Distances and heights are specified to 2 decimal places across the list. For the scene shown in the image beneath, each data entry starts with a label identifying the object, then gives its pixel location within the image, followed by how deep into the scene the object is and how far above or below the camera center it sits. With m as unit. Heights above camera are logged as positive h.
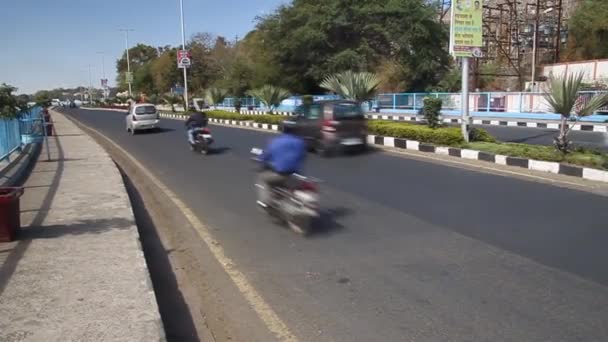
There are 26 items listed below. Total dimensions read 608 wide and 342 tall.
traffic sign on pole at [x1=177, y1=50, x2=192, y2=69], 39.06 +3.62
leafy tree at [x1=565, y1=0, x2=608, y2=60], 41.79 +6.22
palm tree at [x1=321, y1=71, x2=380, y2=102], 18.91 +0.70
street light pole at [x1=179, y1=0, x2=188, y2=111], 43.72 +0.45
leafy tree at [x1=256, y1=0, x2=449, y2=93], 41.25 +5.55
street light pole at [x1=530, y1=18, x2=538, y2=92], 41.22 +4.25
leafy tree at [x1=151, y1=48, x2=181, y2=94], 79.56 +5.62
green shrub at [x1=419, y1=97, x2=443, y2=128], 16.28 -0.23
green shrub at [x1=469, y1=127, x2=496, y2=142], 14.64 -0.97
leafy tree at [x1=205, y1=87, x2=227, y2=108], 39.28 +0.83
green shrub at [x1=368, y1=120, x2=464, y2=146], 14.19 -0.88
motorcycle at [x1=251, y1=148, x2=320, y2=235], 6.25 -1.23
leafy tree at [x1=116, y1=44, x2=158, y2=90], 117.93 +12.04
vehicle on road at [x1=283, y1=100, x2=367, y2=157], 13.40 -0.60
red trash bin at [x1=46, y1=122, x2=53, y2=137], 24.13 -1.11
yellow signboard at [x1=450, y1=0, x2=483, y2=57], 13.89 +2.04
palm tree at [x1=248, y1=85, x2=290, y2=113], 29.50 +0.58
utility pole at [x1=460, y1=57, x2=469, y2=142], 14.30 +0.07
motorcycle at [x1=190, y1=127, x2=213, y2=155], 14.84 -1.00
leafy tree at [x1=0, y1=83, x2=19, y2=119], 7.80 +0.12
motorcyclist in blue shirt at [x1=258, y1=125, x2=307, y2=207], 6.50 -0.68
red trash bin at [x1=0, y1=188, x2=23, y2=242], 5.89 -1.22
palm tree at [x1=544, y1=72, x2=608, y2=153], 10.93 +0.02
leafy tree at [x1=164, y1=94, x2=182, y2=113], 52.66 +0.77
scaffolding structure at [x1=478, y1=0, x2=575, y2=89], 48.62 +6.69
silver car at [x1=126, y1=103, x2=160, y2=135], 24.20 -0.51
